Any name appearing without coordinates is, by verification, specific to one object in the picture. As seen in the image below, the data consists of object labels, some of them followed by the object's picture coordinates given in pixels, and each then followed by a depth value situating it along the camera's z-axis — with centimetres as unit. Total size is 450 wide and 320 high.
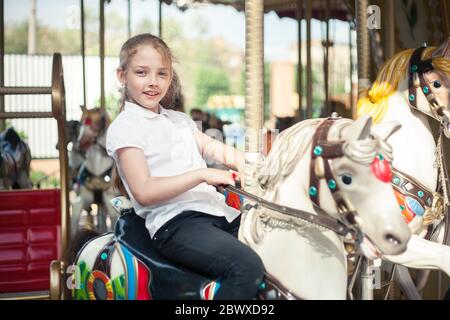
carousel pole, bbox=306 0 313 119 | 464
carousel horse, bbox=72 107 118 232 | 519
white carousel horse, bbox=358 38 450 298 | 256
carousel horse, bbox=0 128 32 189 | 460
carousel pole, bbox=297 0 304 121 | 525
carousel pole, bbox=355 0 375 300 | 261
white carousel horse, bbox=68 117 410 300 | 154
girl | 168
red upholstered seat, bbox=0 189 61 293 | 294
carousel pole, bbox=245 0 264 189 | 182
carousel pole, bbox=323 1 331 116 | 554
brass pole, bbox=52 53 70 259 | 230
